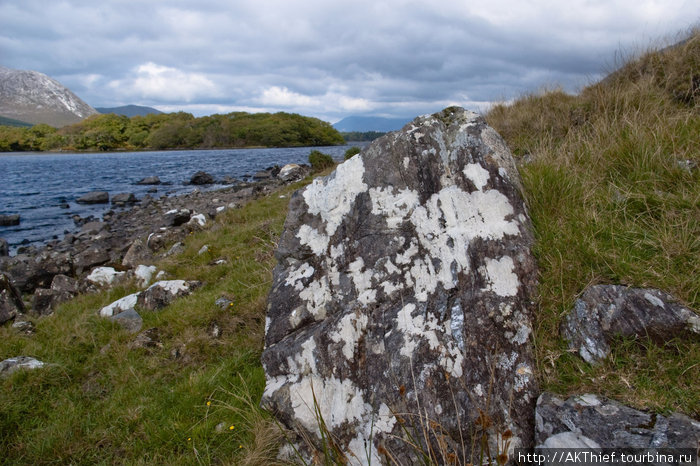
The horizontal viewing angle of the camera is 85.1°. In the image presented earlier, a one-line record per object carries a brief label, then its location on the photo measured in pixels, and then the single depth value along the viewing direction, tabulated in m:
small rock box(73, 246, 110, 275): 12.45
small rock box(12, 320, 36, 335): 6.69
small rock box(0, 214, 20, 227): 20.45
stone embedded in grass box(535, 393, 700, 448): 2.33
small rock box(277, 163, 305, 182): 28.45
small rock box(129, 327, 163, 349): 5.57
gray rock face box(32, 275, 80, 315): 8.84
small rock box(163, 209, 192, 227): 17.30
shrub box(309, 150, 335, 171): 28.68
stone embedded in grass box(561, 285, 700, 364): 2.93
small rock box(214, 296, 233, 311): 6.06
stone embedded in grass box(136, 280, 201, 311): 6.95
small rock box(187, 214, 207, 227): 14.44
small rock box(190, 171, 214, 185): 35.38
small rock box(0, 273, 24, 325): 7.95
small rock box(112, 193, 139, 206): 26.56
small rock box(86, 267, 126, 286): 9.48
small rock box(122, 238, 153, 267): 11.20
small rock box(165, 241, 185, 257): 10.62
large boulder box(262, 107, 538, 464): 3.04
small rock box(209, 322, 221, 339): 5.54
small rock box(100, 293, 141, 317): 6.96
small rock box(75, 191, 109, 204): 27.29
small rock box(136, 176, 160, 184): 36.34
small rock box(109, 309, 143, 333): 6.18
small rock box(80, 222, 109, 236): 18.25
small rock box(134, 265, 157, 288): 8.34
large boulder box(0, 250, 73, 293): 11.13
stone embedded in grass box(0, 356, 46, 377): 5.08
